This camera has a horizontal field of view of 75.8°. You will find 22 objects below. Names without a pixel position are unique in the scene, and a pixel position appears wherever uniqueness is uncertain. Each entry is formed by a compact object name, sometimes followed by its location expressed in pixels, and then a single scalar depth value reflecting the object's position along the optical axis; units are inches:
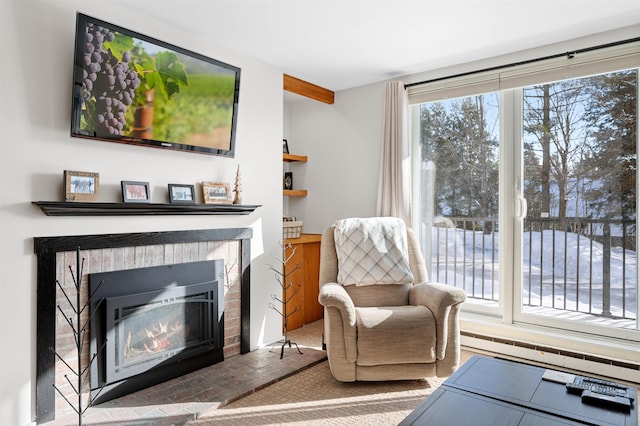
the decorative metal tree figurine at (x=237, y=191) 121.1
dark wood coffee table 59.4
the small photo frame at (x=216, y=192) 113.4
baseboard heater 106.2
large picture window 112.7
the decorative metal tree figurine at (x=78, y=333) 82.6
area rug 88.1
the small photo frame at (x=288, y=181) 177.5
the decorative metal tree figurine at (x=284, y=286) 137.6
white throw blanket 119.1
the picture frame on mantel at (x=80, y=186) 86.4
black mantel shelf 83.6
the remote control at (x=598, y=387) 66.0
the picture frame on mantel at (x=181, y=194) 105.9
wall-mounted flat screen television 87.0
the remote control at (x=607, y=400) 62.6
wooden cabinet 150.7
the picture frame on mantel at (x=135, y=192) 96.2
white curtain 143.3
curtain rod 108.9
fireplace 84.1
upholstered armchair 99.5
